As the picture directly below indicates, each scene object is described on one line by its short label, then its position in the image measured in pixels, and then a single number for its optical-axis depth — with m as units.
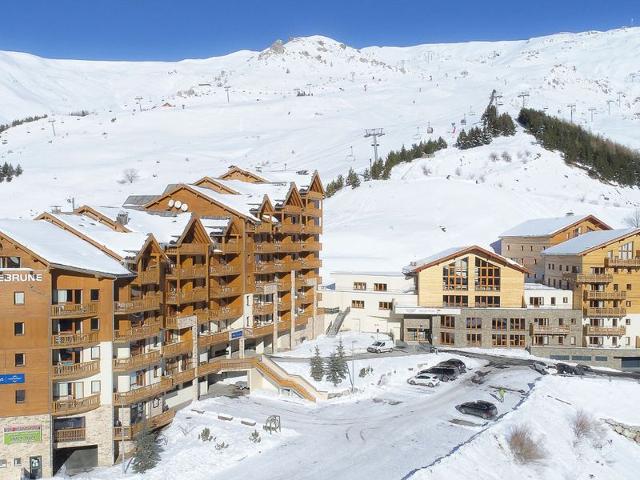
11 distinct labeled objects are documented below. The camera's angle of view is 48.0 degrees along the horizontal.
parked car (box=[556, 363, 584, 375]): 60.78
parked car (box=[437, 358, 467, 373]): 60.31
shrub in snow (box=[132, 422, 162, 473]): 41.06
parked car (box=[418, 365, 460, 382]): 58.06
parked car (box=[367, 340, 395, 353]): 65.94
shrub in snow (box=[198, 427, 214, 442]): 44.84
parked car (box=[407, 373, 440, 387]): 56.63
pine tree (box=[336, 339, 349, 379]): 56.88
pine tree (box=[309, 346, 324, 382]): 57.22
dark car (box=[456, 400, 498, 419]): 49.03
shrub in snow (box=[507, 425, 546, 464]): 44.59
